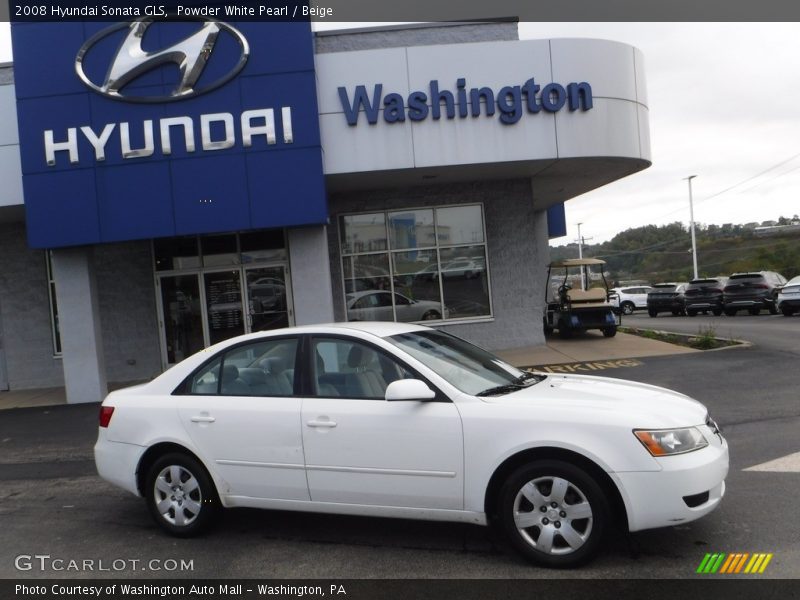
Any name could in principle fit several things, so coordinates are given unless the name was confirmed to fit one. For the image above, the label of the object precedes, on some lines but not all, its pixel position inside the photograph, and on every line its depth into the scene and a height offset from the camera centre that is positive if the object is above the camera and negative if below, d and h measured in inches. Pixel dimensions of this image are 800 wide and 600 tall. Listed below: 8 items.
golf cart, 692.7 -40.8
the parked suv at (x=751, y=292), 1016.2 -59.8
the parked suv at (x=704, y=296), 1109.1 -64.1
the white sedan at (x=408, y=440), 166.9 -41.2
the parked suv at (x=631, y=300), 1521.9 -83.6
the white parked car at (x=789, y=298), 922.7 -65.4
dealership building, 489.1 +101.2
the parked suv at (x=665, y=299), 1222.3 -71.1
